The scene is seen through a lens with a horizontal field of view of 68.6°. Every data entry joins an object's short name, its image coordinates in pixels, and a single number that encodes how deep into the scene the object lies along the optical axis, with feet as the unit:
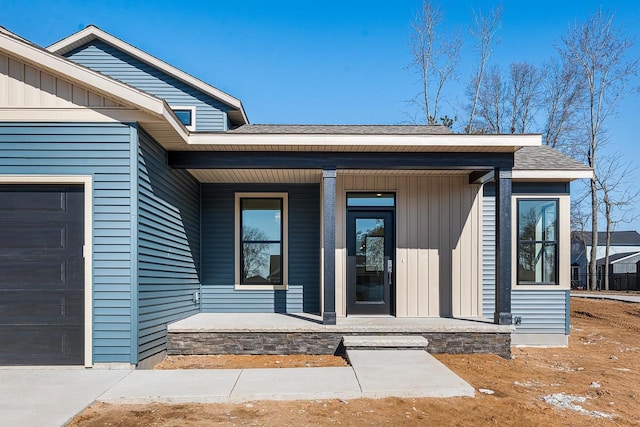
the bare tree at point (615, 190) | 81.35
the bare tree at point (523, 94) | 73.41
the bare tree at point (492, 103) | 69.56
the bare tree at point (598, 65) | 71.72
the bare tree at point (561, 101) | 73.72
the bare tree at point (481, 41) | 62.90
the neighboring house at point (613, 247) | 130.82
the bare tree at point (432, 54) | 62.85
